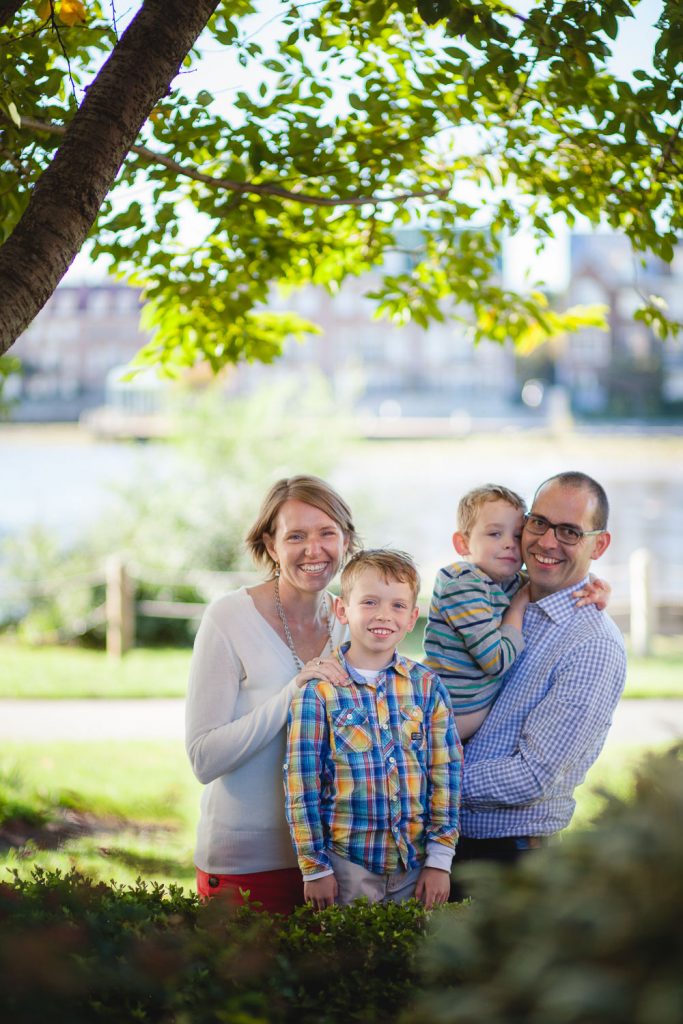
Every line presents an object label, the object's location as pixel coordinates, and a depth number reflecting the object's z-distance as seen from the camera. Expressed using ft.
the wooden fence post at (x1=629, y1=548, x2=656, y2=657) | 38.06
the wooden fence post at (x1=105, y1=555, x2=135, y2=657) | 36.50
